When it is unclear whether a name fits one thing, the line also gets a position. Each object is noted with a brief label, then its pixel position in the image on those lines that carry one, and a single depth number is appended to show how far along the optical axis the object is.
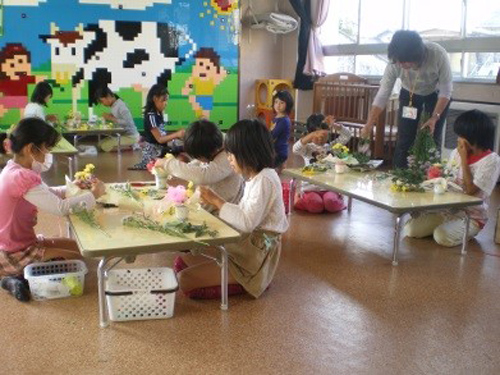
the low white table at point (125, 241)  2.29
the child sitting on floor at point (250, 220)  2.73
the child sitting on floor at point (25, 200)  2.73
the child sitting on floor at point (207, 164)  3.15
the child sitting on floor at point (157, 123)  5.66
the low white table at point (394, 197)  3.29
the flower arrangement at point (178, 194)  2.78
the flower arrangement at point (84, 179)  3.03
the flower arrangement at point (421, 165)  3.74
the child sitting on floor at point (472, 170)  3.73
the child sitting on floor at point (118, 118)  7.03
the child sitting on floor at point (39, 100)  5.90
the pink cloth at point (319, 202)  4.60
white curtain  8.16
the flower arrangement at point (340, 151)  4.41
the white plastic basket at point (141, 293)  2.58
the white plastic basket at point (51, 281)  2.80
